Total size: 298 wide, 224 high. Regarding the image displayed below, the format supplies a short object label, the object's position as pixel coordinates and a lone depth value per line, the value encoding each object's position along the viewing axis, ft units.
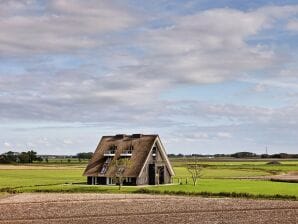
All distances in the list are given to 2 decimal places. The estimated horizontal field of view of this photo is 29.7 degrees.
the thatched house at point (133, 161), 273.13
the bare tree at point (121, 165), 270.67
